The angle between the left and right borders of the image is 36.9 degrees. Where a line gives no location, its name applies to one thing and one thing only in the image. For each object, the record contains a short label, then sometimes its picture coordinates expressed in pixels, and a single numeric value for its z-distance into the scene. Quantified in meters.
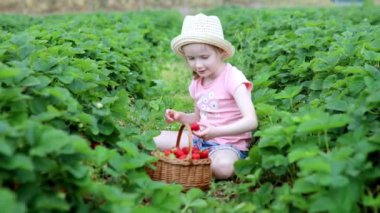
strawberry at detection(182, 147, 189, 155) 3.61
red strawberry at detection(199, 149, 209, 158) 3.61
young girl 3.74
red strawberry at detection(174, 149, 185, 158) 3.56
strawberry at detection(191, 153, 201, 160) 3.50
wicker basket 3.40
